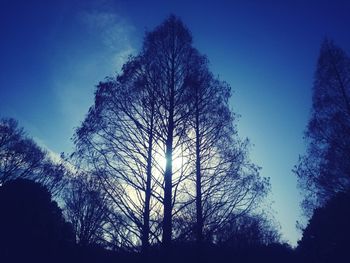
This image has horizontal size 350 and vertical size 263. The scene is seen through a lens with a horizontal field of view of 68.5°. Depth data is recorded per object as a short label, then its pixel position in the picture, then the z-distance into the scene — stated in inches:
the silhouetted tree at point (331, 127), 413.4
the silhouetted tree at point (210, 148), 333.7
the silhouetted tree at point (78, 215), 860.6
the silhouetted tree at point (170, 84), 255.1
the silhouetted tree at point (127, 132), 261.0
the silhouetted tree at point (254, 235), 406.9
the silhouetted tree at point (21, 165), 844.0
